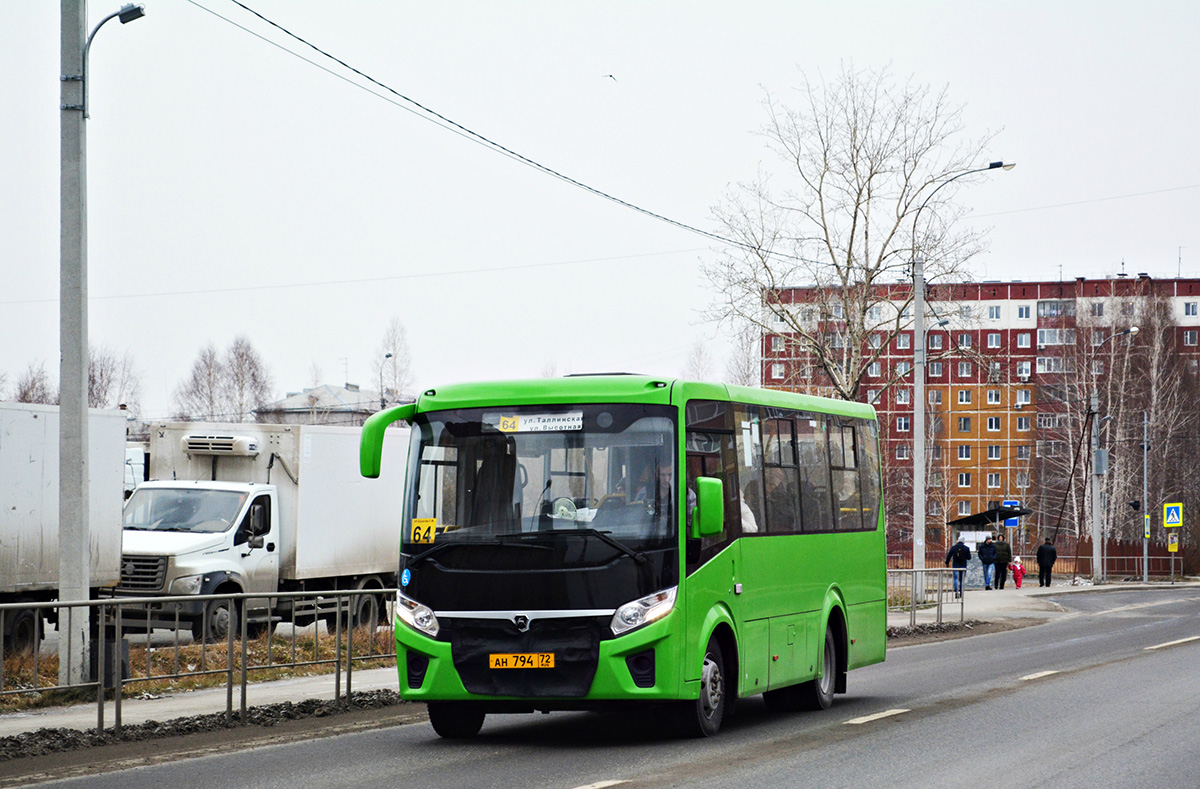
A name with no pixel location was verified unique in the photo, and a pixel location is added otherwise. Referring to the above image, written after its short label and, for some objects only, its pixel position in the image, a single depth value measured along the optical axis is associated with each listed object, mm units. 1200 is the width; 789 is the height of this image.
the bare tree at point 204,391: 104438
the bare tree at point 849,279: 38281
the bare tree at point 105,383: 104438
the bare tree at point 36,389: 105812
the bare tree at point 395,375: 90000
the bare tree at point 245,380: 105750
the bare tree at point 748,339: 39875
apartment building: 83938
